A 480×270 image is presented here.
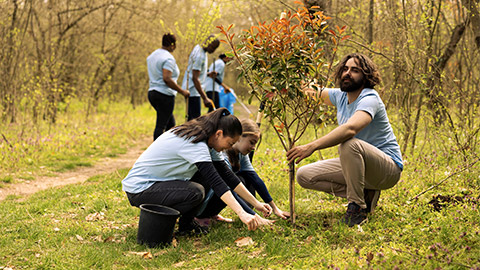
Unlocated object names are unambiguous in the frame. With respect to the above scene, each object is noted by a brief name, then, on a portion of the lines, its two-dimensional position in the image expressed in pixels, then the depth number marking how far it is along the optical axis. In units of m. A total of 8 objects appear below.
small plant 3.35
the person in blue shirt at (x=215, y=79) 9.13
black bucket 3.52
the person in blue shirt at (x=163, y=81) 7.18
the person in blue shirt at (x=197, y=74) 7.91
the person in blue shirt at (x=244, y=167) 4.08
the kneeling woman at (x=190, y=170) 3.53
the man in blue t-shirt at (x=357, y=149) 3.61
